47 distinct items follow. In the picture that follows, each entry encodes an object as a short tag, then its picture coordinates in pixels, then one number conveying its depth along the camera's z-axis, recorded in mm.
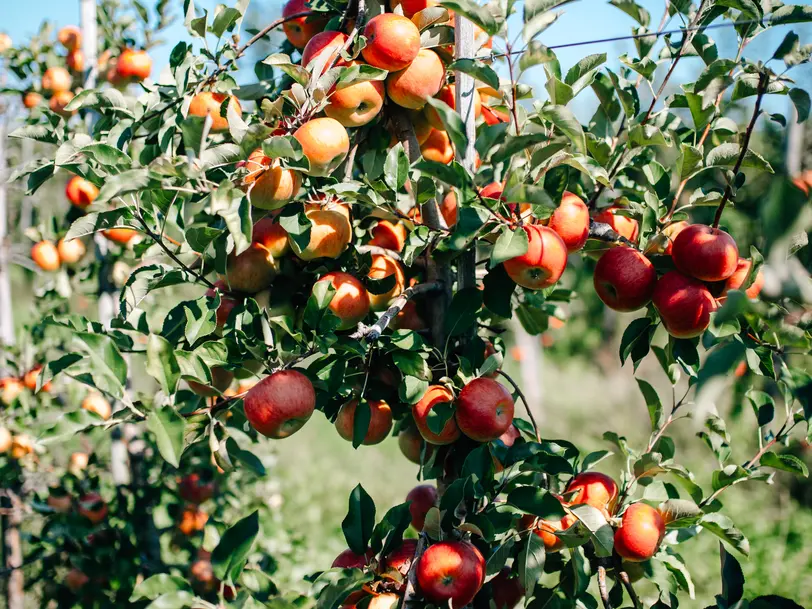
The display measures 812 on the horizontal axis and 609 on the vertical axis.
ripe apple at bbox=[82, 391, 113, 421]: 2125
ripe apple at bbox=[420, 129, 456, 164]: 1270
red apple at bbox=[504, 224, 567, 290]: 977
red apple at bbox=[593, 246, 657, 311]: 1047
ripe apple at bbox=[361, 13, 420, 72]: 1027
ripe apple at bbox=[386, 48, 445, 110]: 1086
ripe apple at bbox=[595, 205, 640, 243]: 1225
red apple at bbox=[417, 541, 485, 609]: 961
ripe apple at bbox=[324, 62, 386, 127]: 1046
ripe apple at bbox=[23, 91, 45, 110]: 2077
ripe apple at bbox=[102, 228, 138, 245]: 1879
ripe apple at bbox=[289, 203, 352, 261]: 1078
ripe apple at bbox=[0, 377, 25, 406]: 2059
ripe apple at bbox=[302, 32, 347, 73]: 1046
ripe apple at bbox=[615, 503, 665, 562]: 1084
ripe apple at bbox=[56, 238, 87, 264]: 2100
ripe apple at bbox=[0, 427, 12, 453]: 1937
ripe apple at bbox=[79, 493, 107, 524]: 1800
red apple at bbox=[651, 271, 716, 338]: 988
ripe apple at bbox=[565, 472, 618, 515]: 1163
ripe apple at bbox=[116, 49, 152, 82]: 1970
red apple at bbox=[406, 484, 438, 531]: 1314
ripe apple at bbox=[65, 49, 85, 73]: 2162
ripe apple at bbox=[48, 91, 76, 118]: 2054
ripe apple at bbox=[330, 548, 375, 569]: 1144
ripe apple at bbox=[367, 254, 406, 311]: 1177
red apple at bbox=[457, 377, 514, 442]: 1033
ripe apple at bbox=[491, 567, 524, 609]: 1193
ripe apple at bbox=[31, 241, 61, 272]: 2100
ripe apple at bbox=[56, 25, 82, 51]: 2201
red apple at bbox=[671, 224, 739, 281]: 973
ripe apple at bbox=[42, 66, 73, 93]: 2084
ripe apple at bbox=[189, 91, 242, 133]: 1135
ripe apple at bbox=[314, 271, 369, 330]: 1095
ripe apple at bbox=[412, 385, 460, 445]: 1062
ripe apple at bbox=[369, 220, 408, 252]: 1262
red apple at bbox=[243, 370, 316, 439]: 999
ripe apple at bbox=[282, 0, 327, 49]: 1277
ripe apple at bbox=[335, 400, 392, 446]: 1120
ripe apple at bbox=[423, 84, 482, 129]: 1164
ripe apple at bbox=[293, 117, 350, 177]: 989
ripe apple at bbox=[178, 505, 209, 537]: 2137
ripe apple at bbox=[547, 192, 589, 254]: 1035
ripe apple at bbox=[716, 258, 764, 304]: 1032
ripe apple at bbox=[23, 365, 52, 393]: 2088
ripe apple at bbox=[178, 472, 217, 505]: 2074
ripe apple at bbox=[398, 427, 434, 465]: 1339
